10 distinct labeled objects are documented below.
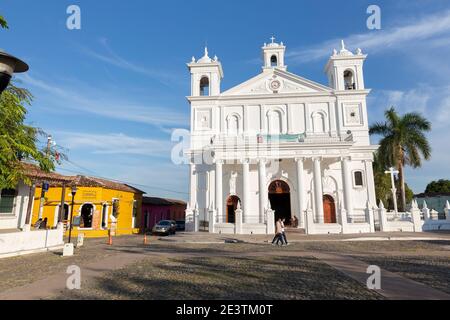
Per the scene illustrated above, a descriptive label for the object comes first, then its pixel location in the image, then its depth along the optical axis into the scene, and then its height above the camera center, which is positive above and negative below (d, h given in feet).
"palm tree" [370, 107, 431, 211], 88.53 +21.09
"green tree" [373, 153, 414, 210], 114.66 +11.26
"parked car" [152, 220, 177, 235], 88.12 -3.89
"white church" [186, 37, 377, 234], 79.46 +18.03
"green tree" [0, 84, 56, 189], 38.45 +9.90
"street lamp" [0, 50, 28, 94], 13.17 +6.72
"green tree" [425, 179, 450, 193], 196.00 +19.03
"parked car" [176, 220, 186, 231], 120.09 -4.25
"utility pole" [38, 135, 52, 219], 56.29 +12.89
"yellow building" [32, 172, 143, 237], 83.76 +2.23
